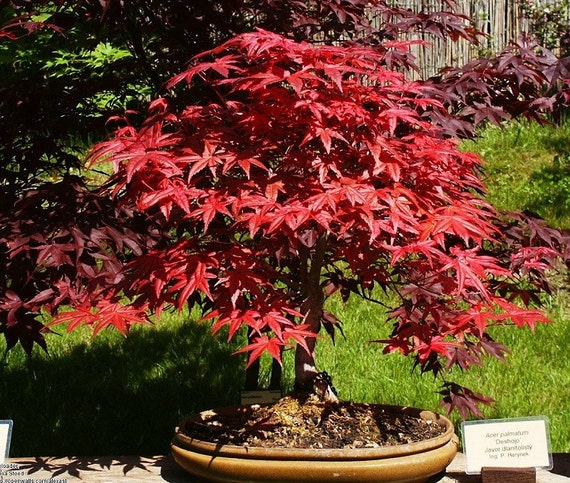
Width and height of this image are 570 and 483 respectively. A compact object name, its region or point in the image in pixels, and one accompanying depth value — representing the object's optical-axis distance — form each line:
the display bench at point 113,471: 2.21
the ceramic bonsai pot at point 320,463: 2.01
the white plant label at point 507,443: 2.10
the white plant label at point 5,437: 2.11
